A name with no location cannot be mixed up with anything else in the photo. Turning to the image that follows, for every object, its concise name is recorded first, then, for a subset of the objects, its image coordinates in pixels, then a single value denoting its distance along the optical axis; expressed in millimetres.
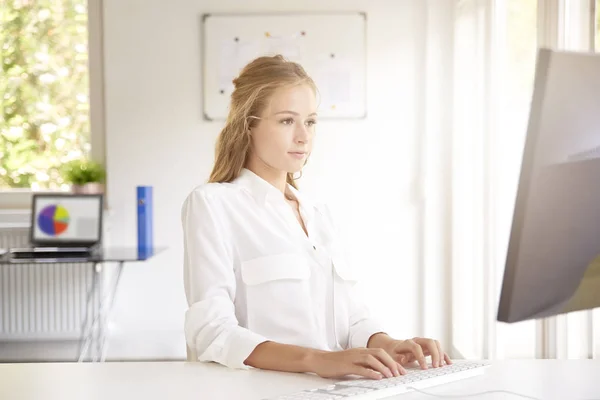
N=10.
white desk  1252
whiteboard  4969
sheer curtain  2701
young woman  1557
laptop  4395
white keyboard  1175
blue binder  4664
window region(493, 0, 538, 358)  3463
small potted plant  4961
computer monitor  952
